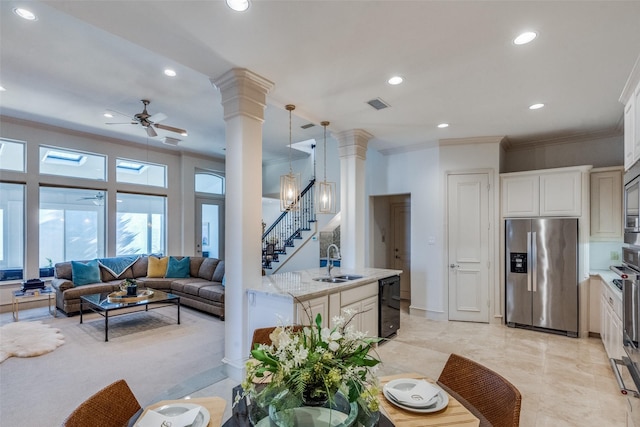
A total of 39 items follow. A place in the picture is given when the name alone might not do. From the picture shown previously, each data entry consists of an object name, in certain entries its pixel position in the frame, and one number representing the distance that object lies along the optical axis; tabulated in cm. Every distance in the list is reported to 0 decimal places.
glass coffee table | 435
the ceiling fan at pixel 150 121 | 449
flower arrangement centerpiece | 102
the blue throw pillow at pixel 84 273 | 548
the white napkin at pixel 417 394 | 131
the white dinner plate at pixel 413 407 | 128
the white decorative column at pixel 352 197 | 479
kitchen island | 283
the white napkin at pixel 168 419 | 117
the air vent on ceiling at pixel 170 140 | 573
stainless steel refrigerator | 434
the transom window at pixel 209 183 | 845
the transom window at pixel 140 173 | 705
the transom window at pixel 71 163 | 602
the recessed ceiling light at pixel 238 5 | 200
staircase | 719
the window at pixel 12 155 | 551
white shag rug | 366
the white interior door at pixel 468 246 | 498
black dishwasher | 402
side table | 489
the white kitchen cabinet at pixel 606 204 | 418
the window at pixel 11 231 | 553
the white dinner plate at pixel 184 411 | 119
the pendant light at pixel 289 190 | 374
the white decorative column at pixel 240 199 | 299
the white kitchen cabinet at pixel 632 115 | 262
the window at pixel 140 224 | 707
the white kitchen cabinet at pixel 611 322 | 298
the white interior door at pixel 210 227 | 834
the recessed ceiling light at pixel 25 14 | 260
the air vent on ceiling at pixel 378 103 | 360
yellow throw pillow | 645
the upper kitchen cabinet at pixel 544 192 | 436
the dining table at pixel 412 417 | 118
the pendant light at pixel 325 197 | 404
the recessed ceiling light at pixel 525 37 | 234
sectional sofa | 512
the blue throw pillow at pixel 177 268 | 645
